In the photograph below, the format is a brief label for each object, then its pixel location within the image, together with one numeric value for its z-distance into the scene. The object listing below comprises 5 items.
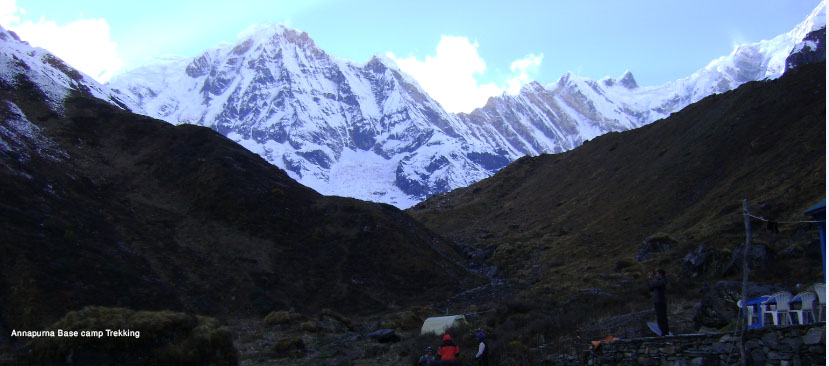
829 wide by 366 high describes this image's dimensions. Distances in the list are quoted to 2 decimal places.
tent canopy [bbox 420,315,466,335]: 22.27
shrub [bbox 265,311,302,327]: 28.25
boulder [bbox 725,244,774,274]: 24.27
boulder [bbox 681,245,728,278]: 26.65
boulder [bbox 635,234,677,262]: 35.75
